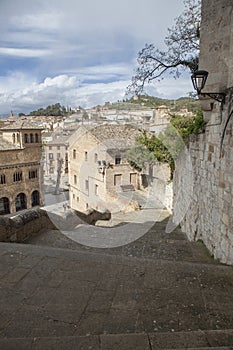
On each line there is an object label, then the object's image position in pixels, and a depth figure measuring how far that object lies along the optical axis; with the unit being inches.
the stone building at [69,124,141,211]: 671.1
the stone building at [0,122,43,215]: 879.7
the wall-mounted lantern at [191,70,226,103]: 145.5
